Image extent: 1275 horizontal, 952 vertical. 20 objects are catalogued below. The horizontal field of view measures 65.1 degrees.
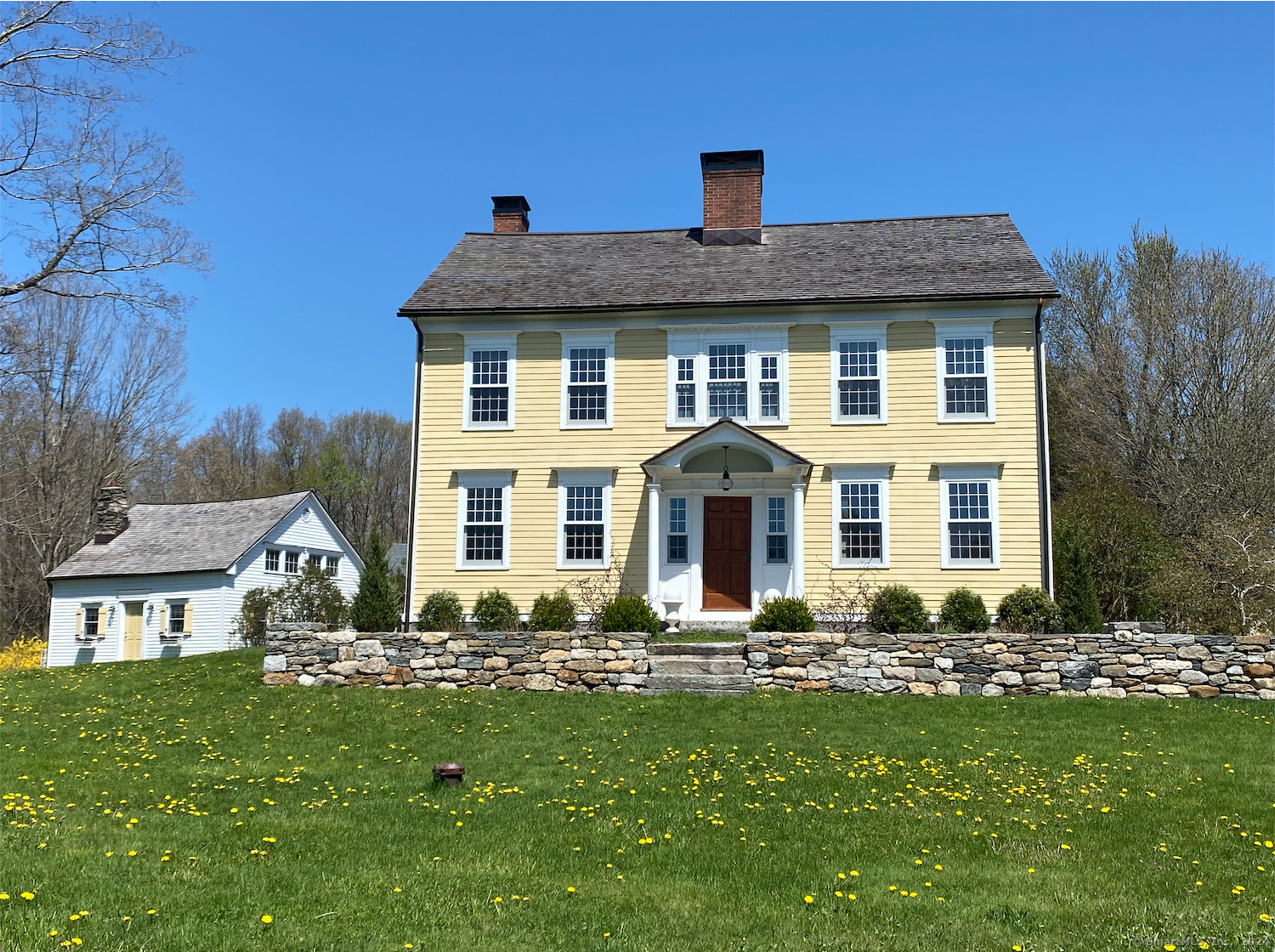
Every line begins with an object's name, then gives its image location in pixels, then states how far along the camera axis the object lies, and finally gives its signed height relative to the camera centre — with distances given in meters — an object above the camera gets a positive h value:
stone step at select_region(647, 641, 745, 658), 14.08 -0.87
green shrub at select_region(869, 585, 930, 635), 15.95 -0.38
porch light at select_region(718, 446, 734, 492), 17.92 +1.95
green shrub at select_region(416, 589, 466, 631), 17.34 -0.52
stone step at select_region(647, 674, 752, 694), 13.65 -1.30
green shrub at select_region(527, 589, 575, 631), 15.60 -0.46
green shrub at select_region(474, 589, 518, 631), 16.73 -0.47
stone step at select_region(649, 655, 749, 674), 13.82 -1.08
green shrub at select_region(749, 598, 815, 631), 14.80 -0.44
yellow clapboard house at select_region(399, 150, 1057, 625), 17.94 +2.90
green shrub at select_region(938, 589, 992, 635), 16.38 -0.39
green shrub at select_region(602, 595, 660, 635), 14.95 -0.44
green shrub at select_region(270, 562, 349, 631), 24.09 -0.33
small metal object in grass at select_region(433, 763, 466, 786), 8.75 -1.64
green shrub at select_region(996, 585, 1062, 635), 16.19 -0.37
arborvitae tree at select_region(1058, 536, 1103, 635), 15.15 -0.07
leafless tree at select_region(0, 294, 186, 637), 36.66 +4.61
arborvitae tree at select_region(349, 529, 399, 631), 16.27 -0.29
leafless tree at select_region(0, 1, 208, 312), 13.96 +5.78
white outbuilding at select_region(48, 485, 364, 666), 27.36 +0.19
